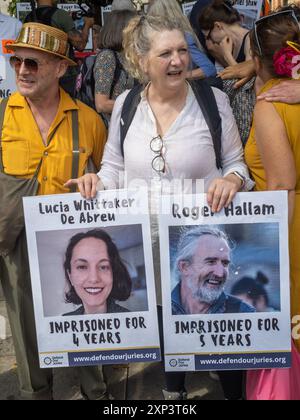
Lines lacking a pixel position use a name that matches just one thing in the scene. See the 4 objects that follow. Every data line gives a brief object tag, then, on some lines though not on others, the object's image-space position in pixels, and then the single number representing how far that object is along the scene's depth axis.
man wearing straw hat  2.46
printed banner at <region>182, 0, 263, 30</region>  4.37
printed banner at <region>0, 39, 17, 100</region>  4.12
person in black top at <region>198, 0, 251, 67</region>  3.26
